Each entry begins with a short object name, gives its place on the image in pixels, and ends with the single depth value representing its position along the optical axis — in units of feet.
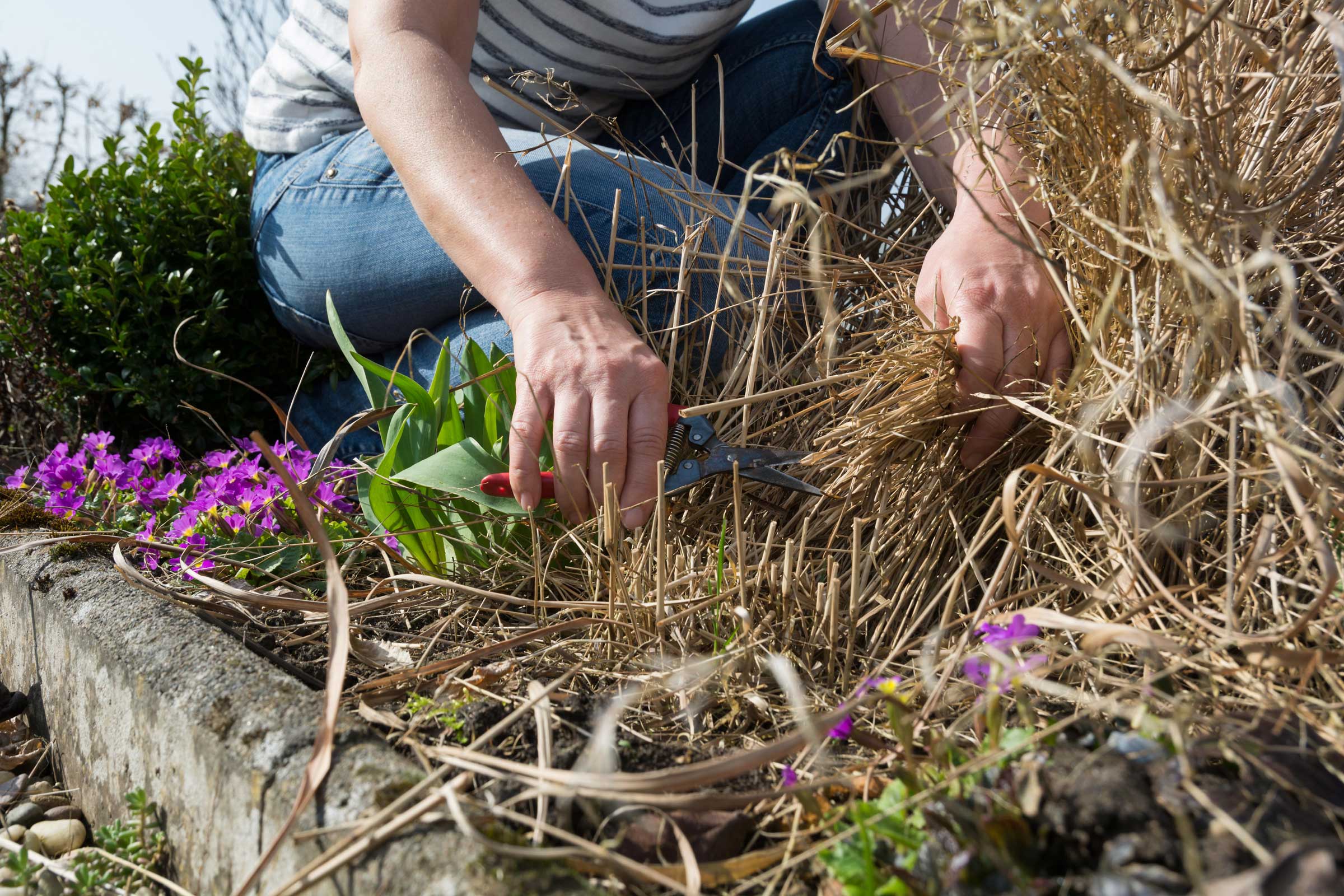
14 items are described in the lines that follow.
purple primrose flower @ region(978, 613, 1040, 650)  2.18
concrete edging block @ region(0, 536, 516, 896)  2.22
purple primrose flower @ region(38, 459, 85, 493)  5.32
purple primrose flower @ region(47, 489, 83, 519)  5.07
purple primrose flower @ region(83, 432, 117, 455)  5.87
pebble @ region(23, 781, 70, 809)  3.57
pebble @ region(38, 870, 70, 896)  2.81
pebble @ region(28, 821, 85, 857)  3.27
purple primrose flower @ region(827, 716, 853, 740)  2.32
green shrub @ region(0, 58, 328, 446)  6.70
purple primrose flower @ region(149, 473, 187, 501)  5.21
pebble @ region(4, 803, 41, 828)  3.40
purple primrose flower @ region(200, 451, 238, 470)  5.41
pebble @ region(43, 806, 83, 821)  3.51
